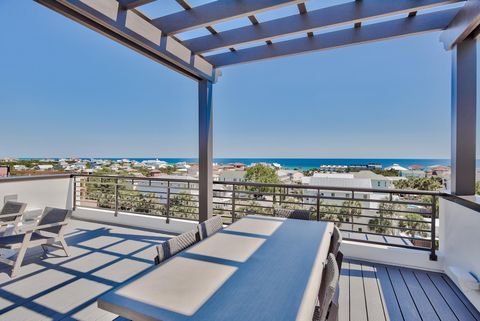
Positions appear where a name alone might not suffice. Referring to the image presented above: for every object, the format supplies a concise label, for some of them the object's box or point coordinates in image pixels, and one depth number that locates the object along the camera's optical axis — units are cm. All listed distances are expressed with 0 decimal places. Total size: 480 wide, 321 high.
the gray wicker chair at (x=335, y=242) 153
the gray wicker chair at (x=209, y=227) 188
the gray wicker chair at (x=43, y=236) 257
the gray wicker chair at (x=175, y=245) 143
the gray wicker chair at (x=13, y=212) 312
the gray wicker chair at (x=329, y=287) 95
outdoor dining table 90
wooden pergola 206
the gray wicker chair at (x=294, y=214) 258
